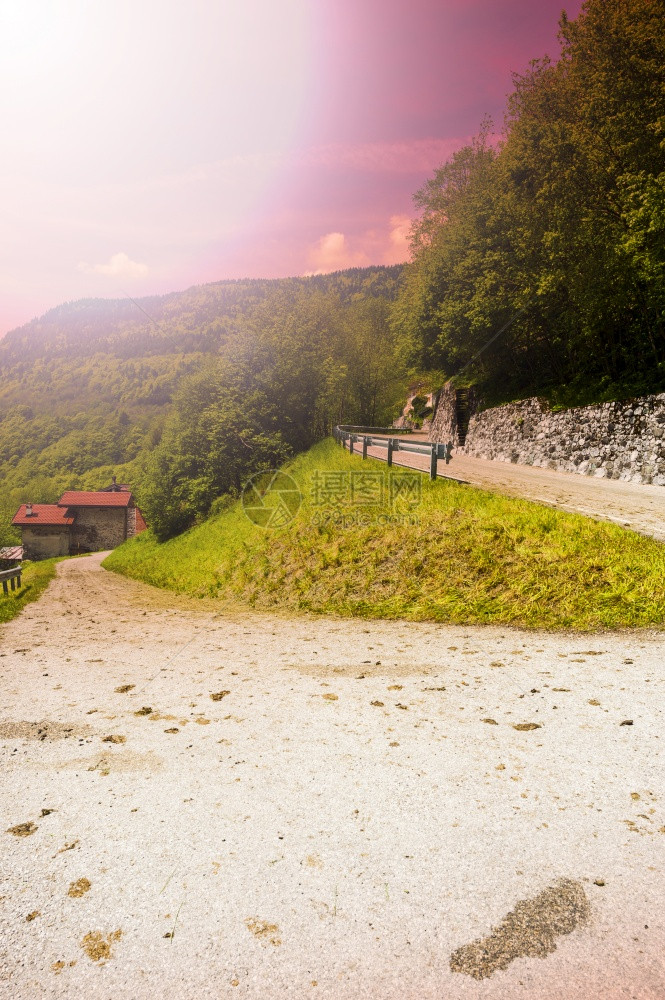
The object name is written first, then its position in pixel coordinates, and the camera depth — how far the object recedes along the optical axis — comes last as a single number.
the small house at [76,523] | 73.19
